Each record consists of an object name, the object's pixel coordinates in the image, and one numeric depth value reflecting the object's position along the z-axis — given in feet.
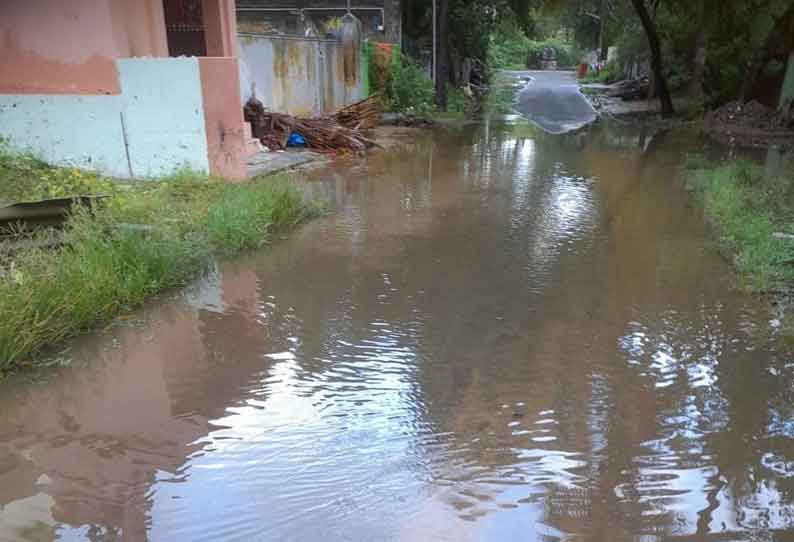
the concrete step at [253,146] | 36.24
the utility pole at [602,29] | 127.48
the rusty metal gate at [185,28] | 33.81
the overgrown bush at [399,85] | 60.64
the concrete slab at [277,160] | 32.30
